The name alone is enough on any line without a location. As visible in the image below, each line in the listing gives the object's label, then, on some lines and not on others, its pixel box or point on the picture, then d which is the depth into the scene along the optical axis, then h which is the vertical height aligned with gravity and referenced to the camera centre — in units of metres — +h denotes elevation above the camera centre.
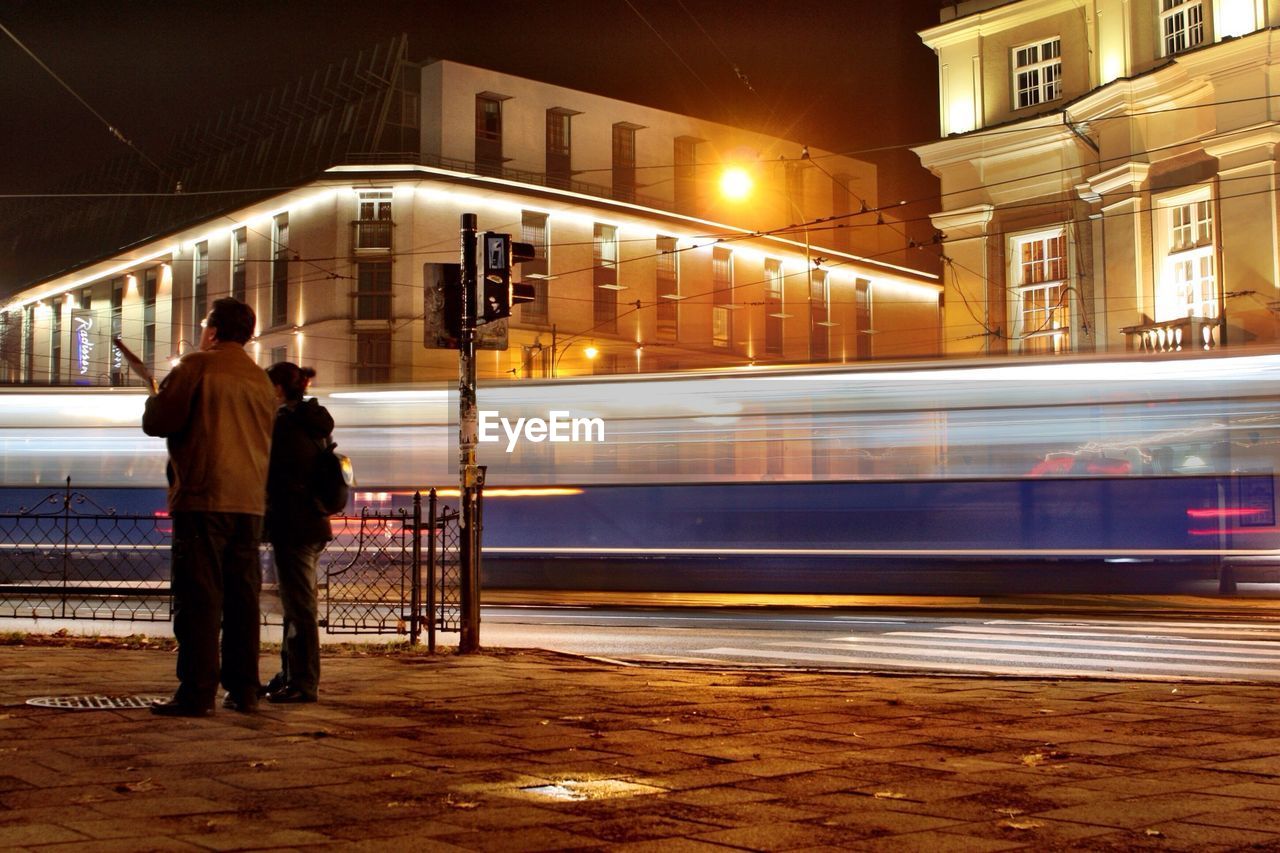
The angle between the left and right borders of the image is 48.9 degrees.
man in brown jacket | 6.64 -0.08
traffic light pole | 11.20 +0.48
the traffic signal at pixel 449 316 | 11.34 +1.38
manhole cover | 6.80 -1.06
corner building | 50.69 +9.34
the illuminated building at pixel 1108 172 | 28.64 +7.08
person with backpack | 7.63 -0.08
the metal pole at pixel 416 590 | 11.52 -0.85
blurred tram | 16.83 +0.13
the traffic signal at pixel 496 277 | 11.24 +1.68
